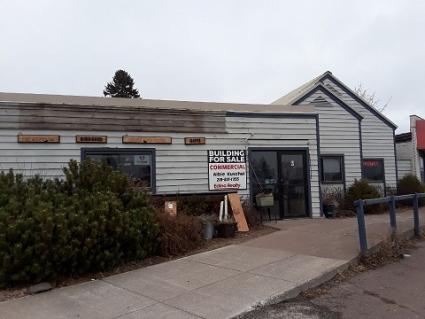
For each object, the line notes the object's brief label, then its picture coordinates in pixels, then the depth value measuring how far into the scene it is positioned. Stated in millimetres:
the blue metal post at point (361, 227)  8344
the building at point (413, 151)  21422
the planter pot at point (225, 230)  10734
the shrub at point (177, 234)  8984
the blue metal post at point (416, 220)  11016
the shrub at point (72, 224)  7070
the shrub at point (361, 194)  15820
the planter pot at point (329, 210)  14711
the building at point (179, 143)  11672
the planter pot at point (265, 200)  12938
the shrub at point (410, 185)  18875
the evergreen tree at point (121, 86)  44188
